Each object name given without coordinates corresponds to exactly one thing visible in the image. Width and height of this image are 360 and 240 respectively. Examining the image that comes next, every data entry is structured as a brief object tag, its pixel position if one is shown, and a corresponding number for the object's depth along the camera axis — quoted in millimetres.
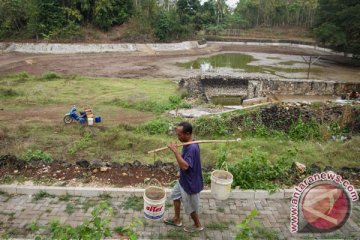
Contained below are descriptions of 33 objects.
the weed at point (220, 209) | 5540
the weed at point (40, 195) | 5755
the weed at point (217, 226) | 5047
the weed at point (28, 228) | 4812
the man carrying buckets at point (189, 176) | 4559
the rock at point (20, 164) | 6767
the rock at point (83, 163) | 6755
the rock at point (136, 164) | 6891
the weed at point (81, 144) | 9183
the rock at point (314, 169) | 6938
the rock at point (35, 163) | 6846
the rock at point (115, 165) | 6824
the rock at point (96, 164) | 6738
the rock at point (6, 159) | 6895
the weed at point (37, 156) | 7170
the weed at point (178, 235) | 4797
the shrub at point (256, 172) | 6191
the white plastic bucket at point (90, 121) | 11470
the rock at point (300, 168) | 6831
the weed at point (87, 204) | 5469
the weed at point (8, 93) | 15062
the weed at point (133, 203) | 5531
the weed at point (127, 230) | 3091
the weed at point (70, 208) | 5350
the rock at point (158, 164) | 6885
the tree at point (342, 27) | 28842
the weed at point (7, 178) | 6195
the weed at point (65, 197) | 5723
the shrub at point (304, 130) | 12414
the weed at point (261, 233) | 4883
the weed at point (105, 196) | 5791
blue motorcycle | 11627
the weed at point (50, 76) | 19281
